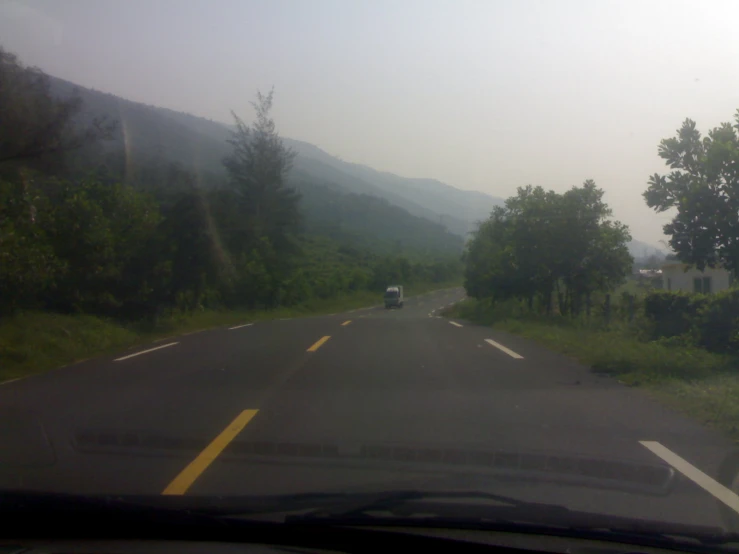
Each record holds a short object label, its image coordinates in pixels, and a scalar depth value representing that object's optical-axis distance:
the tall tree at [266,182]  52.19
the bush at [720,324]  14.26
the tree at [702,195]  14.80
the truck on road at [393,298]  64.25
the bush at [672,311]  17.00
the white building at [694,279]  33.38
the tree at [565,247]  27.33
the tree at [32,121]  16.30
